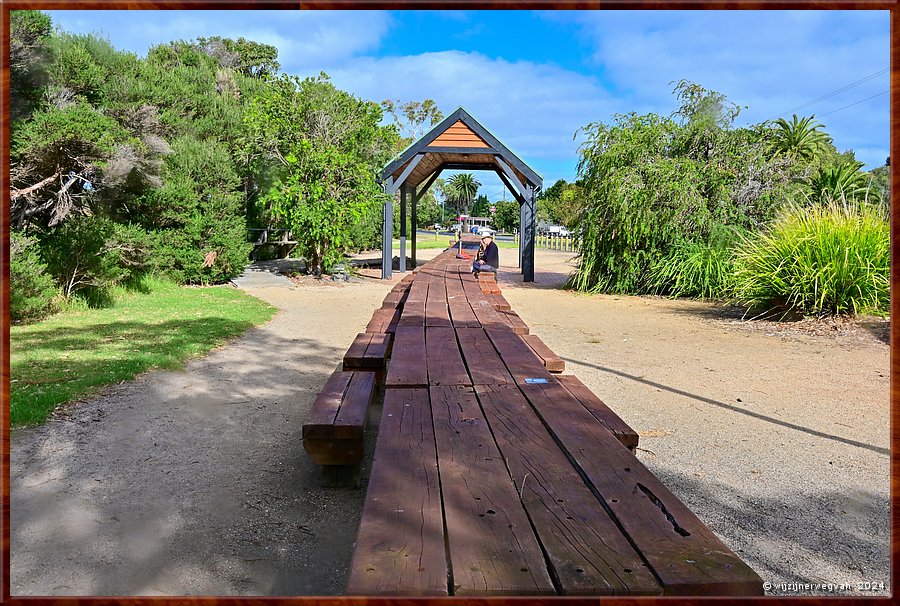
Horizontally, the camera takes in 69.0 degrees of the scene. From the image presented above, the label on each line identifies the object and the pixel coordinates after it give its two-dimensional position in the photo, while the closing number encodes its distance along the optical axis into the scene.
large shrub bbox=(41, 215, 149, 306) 10.51
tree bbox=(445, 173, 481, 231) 104.79
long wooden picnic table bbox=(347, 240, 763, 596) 1.49
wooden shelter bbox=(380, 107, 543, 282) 17.58
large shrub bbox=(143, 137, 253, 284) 14.10
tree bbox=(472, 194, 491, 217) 95.29
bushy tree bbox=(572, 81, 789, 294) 14.36
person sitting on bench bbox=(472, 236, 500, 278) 11.84
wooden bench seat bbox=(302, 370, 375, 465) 3.35
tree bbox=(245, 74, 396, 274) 15.92
